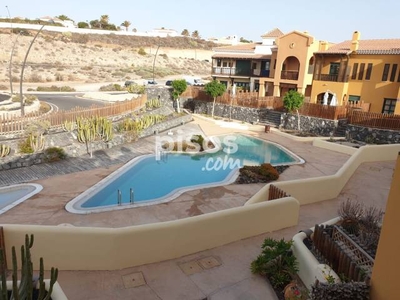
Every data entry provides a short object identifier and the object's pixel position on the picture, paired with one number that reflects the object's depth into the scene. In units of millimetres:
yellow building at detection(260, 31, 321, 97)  33625
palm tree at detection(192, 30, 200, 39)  124588
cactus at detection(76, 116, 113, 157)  19188
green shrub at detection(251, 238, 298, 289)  8117
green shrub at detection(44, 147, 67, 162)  16906
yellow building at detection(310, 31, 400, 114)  28781
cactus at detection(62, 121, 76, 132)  19312
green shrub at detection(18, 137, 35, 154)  16359
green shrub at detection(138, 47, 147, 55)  78500
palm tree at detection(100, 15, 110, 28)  96500
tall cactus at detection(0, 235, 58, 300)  4969
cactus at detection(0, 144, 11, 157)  15650
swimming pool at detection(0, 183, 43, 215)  12203
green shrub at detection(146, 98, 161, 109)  31402
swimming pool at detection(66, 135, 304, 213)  13500
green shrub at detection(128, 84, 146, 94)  37219
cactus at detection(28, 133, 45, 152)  16672
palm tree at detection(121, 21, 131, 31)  107938
